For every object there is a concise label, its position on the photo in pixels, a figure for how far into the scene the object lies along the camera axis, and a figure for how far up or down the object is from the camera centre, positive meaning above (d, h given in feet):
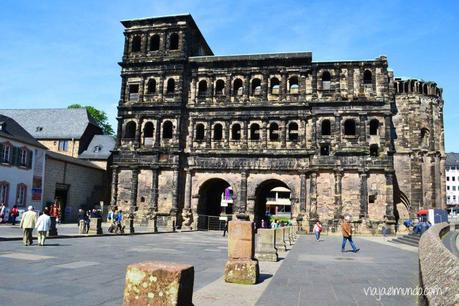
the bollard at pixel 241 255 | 28.91 -4.28
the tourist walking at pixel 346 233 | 55.83 -4.43
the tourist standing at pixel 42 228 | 50.62 -4.55
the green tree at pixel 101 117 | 204.03 +39.47
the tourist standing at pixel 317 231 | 85.81 -6.68
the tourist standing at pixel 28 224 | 49.66 -4.13
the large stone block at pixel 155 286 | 12.43 -2.81
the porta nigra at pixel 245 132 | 117.08 +20.69
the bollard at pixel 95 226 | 76.23 -6.21
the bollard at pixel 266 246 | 43.19 -5.14
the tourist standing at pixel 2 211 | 93.66 -4.89
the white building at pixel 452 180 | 375.86 +22.76
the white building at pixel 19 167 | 103.24 +6.67
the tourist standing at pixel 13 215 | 93.30 -5.59
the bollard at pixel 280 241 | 55.50 -5.84
